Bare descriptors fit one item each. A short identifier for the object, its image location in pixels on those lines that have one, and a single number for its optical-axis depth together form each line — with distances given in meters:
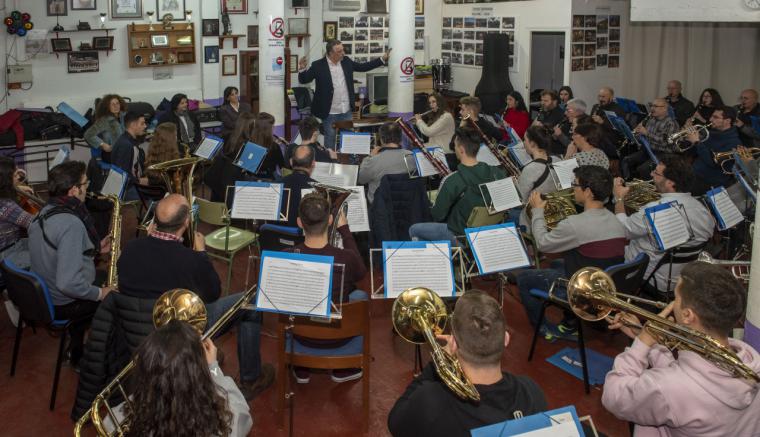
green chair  6.30
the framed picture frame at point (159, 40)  11.27
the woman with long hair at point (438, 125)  9.23
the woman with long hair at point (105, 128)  8.52
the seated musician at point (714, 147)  8.12
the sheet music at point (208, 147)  7.75
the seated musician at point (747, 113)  9.11
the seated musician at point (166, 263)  4.23
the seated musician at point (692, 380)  2.95
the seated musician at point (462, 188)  6.30
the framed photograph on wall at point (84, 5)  10.51
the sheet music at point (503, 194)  5.89
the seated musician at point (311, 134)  7.57
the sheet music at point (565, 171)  6.77
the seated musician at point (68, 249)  4.76
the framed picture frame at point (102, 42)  10.77
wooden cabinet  11.12
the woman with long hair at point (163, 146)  7.41
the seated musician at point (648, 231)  5.52
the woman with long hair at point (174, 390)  2.60
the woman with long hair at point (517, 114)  11.04
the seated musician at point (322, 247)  4.54
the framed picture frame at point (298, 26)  12.51
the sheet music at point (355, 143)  8.21
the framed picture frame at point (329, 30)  12.89
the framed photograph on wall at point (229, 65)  12.11
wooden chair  4.24
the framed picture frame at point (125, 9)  10.88
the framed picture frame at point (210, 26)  11.73
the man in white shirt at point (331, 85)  10.36
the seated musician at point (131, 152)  7.74
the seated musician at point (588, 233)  5.33
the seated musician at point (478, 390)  2.72
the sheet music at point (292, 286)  4.01
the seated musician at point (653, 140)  9.30
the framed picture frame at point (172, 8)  11.28
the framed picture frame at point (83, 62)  10.65
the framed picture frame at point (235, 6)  11.88
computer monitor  12.60
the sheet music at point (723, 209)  5.71
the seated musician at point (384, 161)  7.24
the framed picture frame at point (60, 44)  10.40
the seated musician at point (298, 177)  6.23
